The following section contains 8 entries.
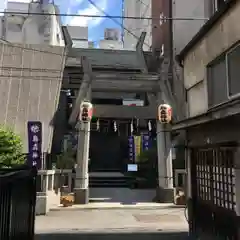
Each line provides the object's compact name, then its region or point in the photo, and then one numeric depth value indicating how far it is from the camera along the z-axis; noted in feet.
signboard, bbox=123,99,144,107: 64.00
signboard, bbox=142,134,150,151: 61.69
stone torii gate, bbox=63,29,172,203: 43.32
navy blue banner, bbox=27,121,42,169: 40.49
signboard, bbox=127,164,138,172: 57.33
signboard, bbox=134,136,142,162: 61.42
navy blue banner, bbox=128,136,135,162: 62.55
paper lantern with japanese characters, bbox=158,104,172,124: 43.13
